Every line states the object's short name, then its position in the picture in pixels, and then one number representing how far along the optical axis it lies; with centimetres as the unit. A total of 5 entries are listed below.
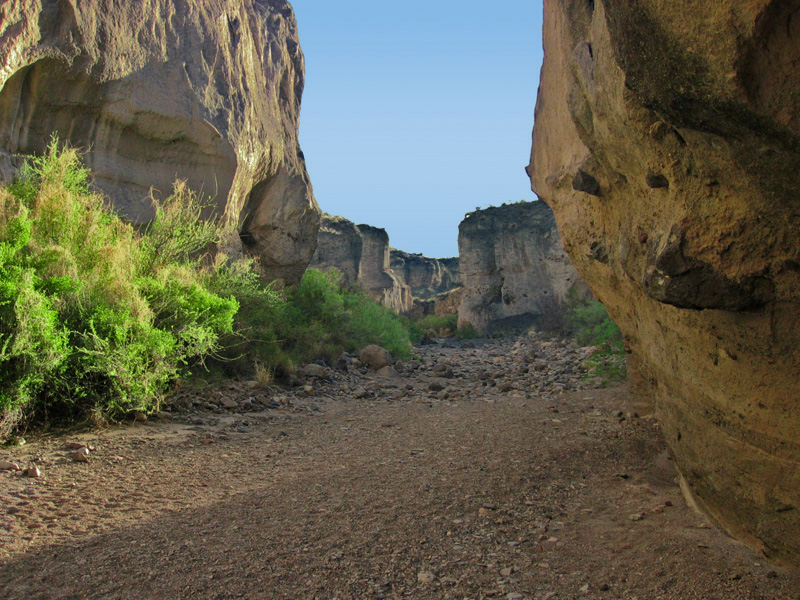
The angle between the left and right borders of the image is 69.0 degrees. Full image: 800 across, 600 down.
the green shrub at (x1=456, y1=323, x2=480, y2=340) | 2938
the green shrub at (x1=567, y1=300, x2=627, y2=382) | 839
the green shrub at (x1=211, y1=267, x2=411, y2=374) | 1018
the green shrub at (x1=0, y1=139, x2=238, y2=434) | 544
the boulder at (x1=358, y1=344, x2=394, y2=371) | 1294
